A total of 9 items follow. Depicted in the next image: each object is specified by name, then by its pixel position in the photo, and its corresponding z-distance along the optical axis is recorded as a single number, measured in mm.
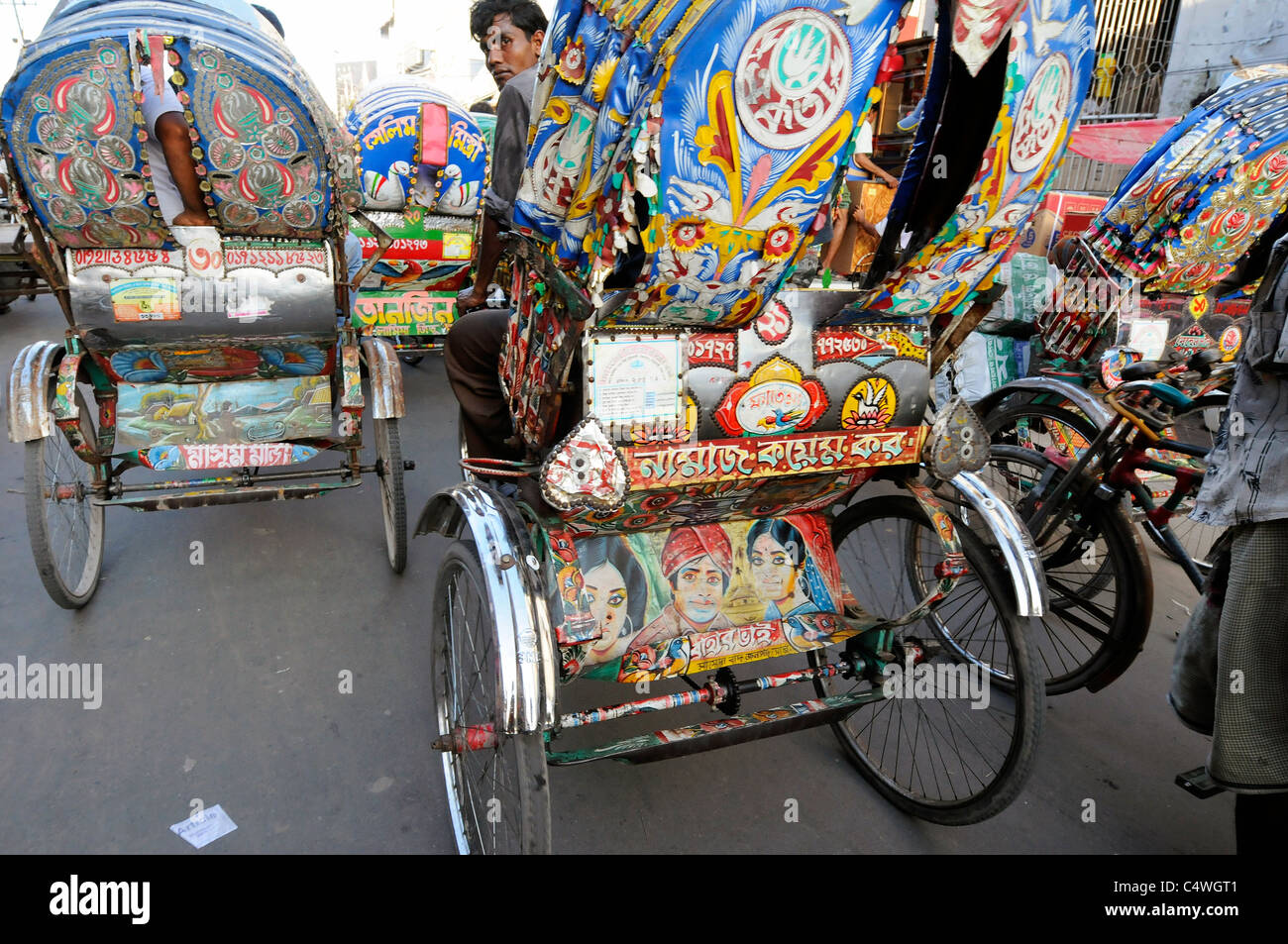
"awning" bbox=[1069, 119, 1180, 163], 6641
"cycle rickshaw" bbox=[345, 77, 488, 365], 5504
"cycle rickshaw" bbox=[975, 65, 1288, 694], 2646
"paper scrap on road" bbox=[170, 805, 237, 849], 2096
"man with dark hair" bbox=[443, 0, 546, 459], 2305
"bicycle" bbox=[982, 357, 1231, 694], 2596
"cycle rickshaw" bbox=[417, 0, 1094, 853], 1286
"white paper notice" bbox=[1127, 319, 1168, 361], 3578
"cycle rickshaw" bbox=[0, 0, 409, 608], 2760
